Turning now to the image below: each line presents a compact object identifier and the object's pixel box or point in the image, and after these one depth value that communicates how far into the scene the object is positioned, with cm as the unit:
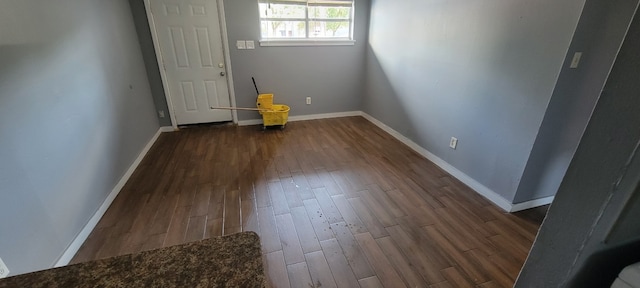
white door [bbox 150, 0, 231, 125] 355
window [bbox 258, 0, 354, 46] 388
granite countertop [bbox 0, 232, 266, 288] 55
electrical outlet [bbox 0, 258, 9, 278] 128
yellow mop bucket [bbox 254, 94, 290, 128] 395
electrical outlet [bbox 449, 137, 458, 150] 275
